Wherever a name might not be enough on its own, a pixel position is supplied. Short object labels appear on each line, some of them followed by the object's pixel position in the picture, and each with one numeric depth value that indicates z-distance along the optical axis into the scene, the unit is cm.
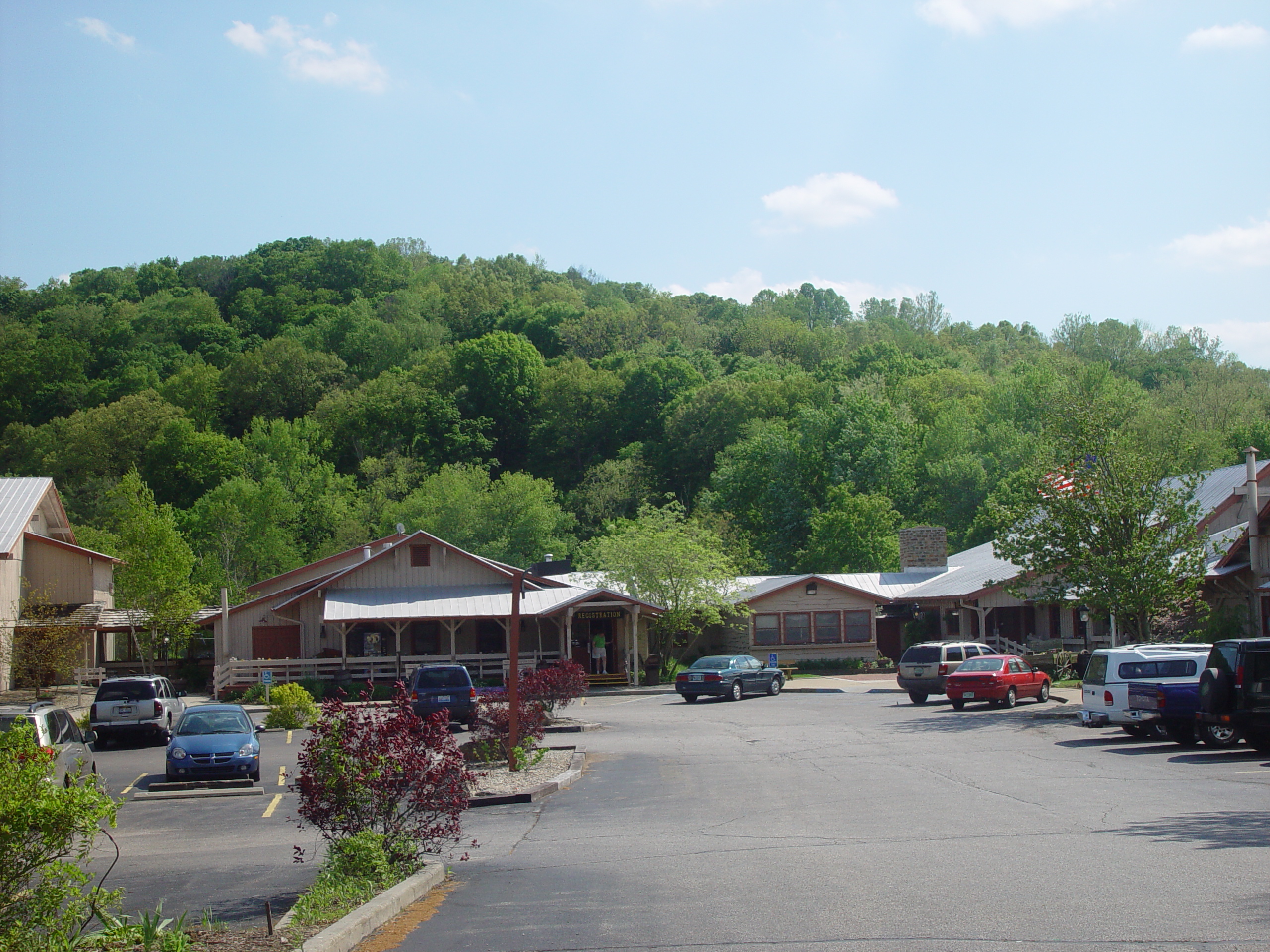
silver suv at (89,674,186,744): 2558
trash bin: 4519
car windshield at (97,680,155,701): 2594
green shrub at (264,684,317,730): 2925
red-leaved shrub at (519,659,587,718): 2698
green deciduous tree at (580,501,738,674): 4484
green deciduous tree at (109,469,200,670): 4138
